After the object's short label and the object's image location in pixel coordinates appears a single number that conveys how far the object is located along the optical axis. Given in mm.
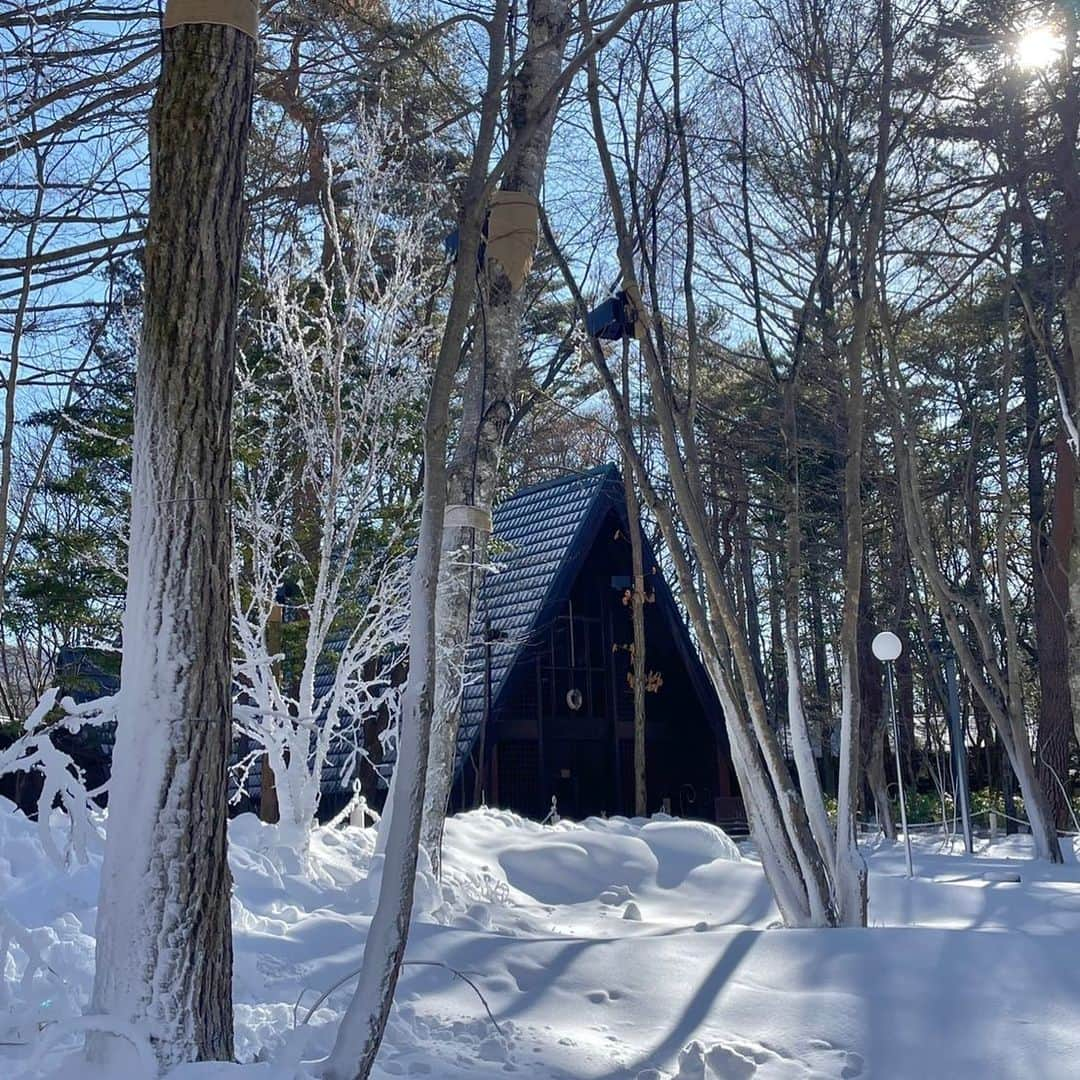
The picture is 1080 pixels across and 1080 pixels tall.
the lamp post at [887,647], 8242
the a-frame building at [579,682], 12852
